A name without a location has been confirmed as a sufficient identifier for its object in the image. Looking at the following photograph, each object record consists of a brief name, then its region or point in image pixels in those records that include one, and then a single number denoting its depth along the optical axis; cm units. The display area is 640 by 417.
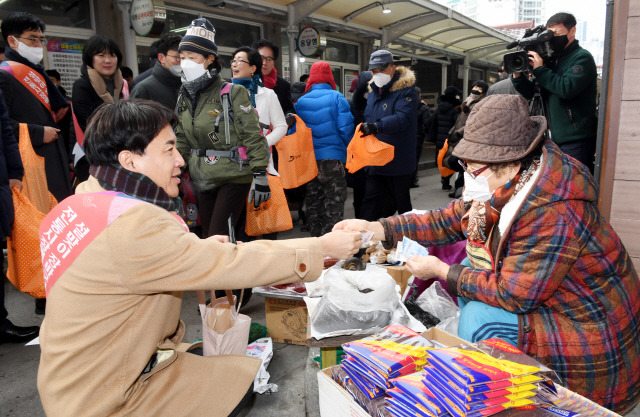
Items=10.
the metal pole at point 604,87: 289
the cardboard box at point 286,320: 295
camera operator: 339
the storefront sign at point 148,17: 640
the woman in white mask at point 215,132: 318
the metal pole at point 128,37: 679
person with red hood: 478
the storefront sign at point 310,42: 954
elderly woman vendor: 166
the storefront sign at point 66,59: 688
